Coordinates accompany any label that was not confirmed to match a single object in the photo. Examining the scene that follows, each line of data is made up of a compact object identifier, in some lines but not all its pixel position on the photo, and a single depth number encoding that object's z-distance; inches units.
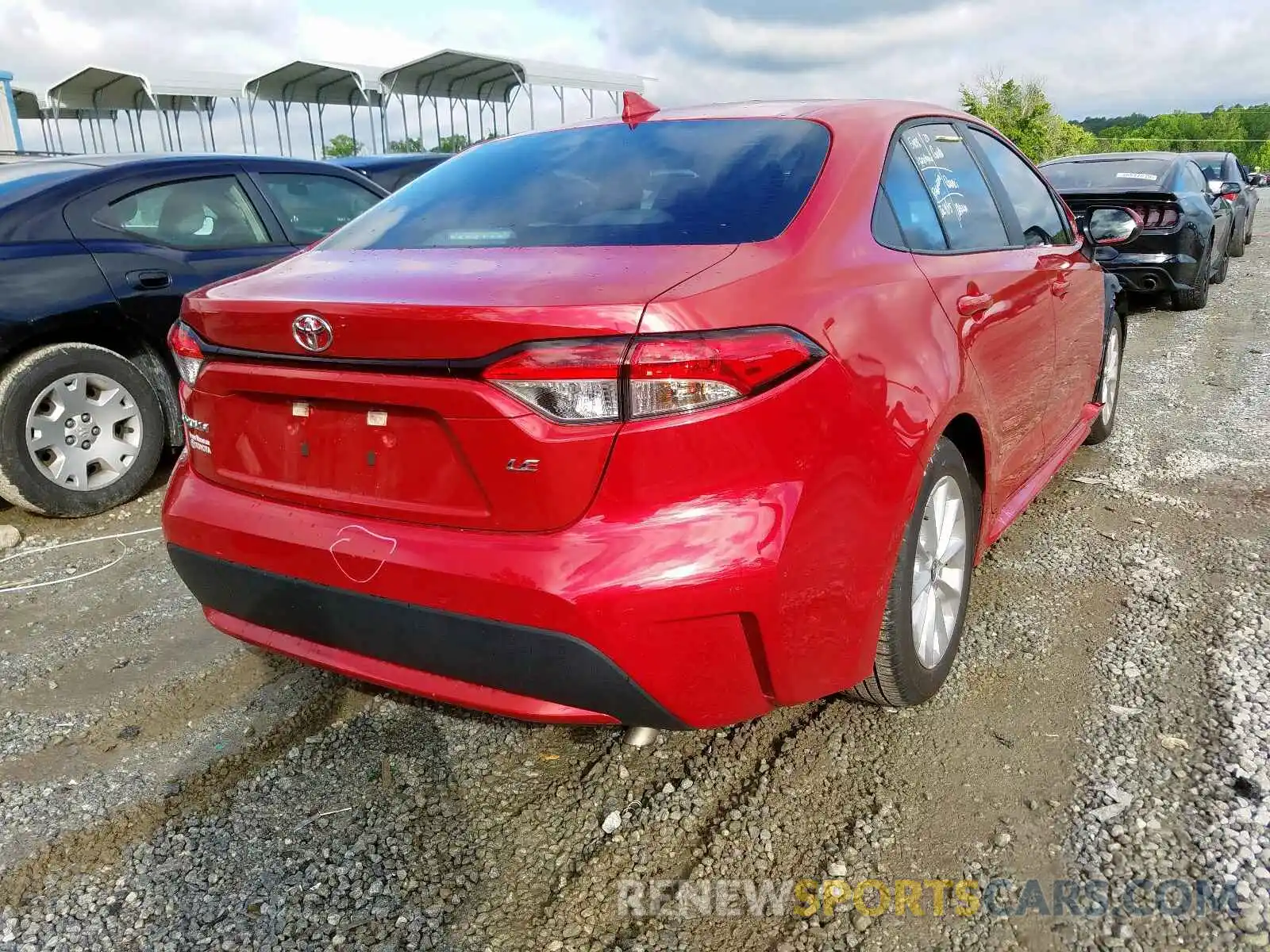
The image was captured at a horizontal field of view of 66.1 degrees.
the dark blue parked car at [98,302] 163.0
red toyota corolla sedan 70.2
